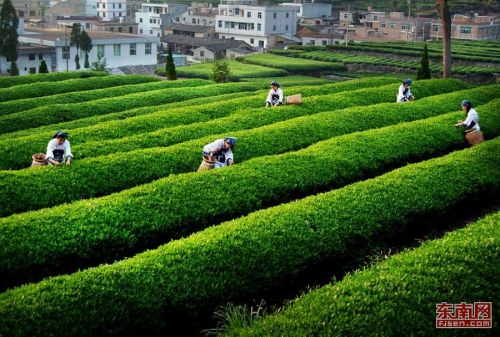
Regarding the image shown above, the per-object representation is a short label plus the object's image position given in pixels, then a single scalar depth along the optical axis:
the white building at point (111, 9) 112.12
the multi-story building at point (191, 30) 92.88
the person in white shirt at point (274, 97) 23.41
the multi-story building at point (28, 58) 56.62
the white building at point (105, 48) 59.97
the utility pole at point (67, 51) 59.88
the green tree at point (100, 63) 57.57
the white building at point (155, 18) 98.81
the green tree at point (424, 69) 35.66
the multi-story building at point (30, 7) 111.00
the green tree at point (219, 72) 43.03
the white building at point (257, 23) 88.44
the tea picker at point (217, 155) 15.16
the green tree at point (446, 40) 35.47
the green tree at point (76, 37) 58.81
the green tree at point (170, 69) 39.37
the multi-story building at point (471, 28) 86.12
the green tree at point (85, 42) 58.97
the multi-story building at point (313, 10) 109.75
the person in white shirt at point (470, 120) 19.23
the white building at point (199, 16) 105.44
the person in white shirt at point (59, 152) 14.81
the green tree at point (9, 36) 53.25
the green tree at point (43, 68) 41.62
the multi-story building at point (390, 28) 89.31
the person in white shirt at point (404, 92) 24.38
